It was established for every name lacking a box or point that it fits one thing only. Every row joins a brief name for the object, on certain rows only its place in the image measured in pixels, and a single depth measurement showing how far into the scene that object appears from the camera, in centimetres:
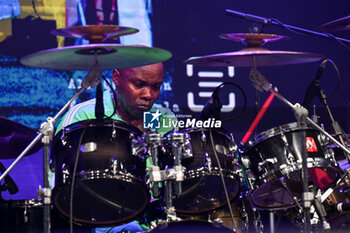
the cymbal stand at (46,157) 708
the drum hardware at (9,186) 806
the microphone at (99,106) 793
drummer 1014
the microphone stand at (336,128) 823
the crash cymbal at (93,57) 752
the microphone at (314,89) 822
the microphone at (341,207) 805
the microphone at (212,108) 822
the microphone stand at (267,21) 938
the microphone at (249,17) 949
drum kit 770
